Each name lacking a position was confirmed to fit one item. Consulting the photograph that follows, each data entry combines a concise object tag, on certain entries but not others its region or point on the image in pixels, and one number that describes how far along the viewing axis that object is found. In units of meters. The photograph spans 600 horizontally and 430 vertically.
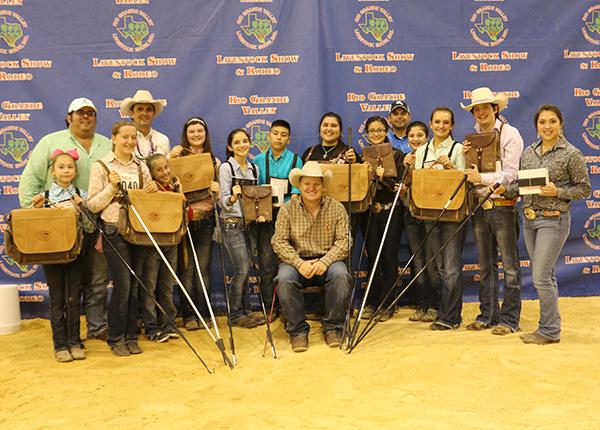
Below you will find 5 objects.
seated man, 4.59
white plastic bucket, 5.46
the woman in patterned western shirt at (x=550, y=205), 4.37
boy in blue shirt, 5.33
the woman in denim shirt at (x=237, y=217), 5.27
